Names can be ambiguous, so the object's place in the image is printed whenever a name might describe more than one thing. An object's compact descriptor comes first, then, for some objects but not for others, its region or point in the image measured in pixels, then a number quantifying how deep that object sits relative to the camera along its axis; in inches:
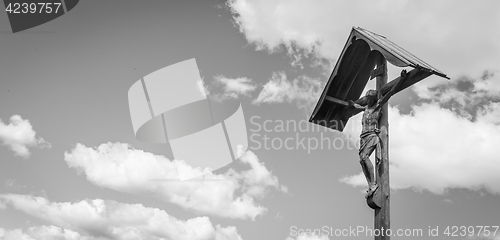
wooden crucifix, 256.5
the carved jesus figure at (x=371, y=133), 265.3
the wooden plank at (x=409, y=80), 262.0
